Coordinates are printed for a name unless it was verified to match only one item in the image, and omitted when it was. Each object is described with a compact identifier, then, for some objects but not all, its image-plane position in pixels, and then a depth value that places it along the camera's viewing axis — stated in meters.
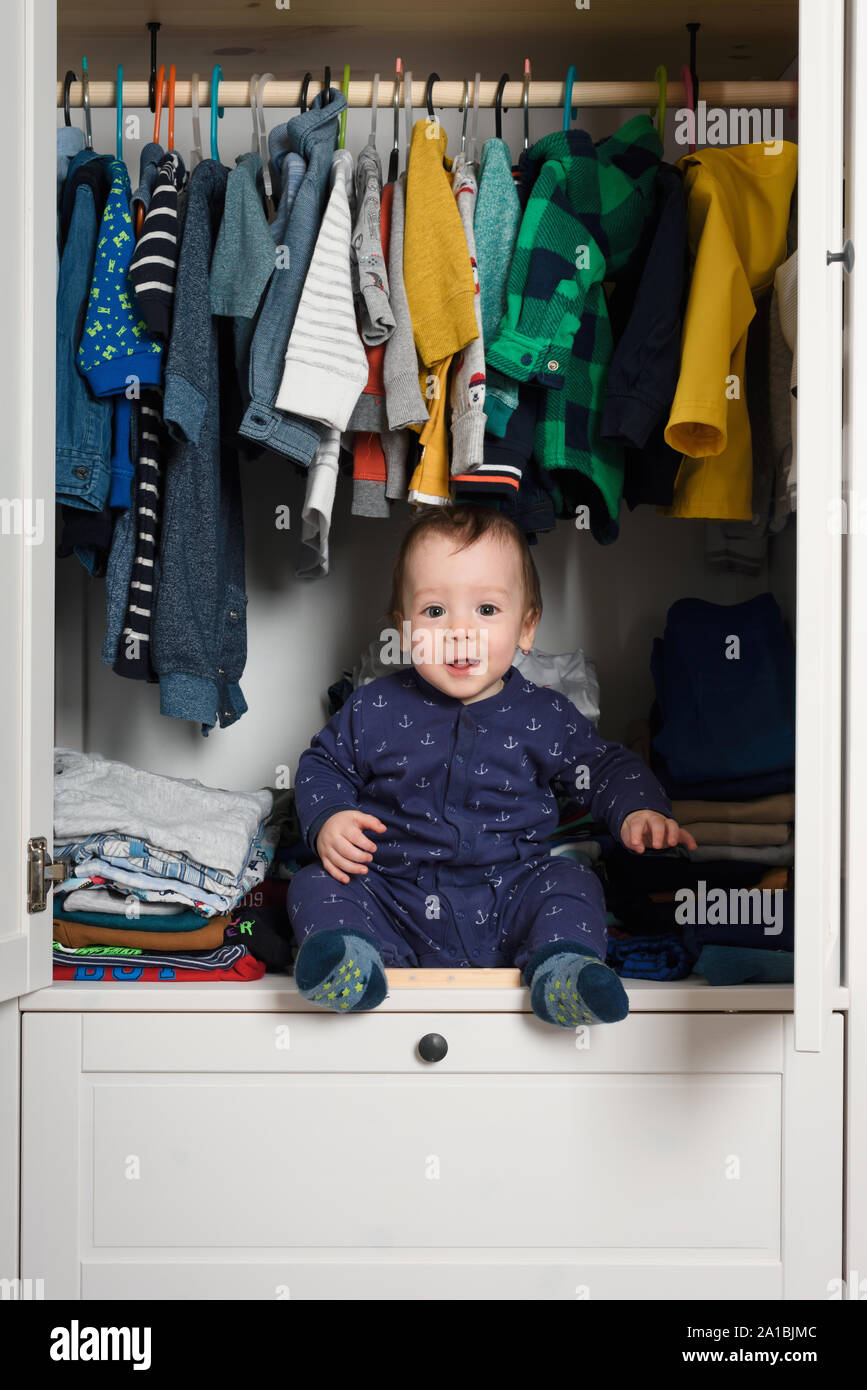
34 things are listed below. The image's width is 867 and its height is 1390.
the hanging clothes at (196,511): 1.65
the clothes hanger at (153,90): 1.81
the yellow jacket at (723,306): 1.60
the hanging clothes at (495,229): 1.71
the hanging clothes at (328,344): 1.62
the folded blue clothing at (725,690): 1.76
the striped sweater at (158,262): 1.62
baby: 1.60
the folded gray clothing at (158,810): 1.60
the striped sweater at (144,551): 1.69
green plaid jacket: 1.67
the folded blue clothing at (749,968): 1.47
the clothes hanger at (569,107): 1.76
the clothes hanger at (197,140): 1.78
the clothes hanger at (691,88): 1.78
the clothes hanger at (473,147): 1.81
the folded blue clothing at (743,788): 1.76
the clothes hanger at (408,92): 1.75
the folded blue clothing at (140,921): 1.57
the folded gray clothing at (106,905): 1.58
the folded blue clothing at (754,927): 1.55
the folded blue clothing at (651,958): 1.54
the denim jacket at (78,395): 1.66
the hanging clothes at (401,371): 1.66
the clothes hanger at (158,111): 1.74
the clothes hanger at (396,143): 1.78
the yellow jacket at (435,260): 1.65
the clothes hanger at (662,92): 1.78
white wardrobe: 1.38
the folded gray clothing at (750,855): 1.71
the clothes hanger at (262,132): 1.78
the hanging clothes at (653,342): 1.64
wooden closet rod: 1.78
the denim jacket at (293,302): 1.63
